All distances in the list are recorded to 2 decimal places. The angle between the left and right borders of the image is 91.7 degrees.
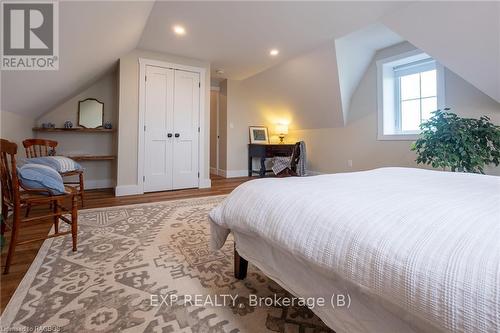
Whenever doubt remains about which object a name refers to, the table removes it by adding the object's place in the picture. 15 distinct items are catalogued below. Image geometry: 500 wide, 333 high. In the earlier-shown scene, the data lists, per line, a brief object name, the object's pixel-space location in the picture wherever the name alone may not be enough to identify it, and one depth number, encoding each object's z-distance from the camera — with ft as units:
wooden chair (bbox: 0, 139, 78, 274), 4.81
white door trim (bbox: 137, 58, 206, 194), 12.43
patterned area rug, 3.47
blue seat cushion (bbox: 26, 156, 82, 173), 8.30
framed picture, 19.24
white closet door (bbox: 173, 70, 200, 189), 13.44
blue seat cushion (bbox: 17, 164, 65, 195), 5.31
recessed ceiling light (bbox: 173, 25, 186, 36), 10.21
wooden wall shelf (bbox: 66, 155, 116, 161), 12.04
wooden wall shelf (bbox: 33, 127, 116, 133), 12.15
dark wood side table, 17.65
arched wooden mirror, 13.66
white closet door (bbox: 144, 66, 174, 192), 12.75
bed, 1.52
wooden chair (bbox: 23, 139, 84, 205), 9.32
